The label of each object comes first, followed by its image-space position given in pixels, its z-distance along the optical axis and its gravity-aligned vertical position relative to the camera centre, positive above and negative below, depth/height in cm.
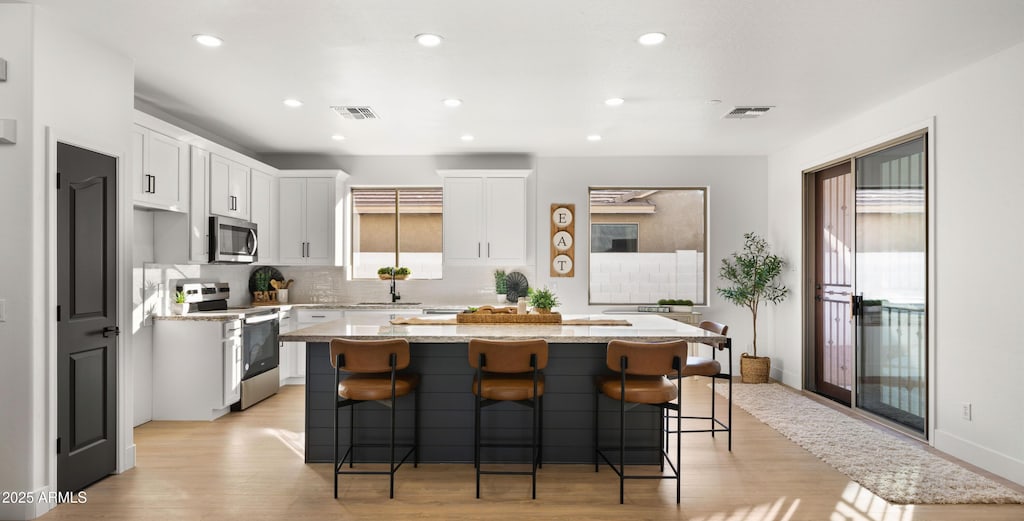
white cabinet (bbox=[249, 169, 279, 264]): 639 +57
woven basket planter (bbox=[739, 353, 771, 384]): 670 -123
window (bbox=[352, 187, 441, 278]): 752 +39
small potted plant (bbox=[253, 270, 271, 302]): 690 -30
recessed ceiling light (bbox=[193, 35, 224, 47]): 353 +135
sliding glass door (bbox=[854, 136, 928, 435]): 463 -18
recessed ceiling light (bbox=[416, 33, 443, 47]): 353 +135
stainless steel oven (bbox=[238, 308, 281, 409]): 553 -95
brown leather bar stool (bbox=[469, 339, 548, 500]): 338 -60
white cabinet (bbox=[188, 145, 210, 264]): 516 +46
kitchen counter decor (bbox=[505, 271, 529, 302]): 728 -30
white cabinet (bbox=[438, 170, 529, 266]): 698 +52
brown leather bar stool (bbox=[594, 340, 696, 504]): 333 -61
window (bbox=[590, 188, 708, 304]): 746 +21
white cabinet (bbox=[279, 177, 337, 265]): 701 +45
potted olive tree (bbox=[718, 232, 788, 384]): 665 -31
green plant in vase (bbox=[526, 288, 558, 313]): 453 -31
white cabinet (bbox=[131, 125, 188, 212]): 442 +73
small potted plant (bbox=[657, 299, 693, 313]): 704 -53
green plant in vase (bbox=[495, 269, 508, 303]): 727 -30
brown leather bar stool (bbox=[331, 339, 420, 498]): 342 -61
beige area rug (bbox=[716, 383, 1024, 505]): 341 -136
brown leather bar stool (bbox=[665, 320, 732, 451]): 437 -80
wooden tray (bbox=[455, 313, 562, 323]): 426 -42
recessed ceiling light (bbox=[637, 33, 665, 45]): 350 +135
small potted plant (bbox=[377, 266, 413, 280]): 727 -14
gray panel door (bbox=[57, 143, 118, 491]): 329 -33
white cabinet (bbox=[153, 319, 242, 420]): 510 -94
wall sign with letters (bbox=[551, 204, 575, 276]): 731 +26
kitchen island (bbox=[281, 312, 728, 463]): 395 -103
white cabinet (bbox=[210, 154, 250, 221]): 551 +73
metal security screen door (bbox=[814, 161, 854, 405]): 562 -21
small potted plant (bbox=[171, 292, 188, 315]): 529 -39
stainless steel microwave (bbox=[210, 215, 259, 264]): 539 +20
